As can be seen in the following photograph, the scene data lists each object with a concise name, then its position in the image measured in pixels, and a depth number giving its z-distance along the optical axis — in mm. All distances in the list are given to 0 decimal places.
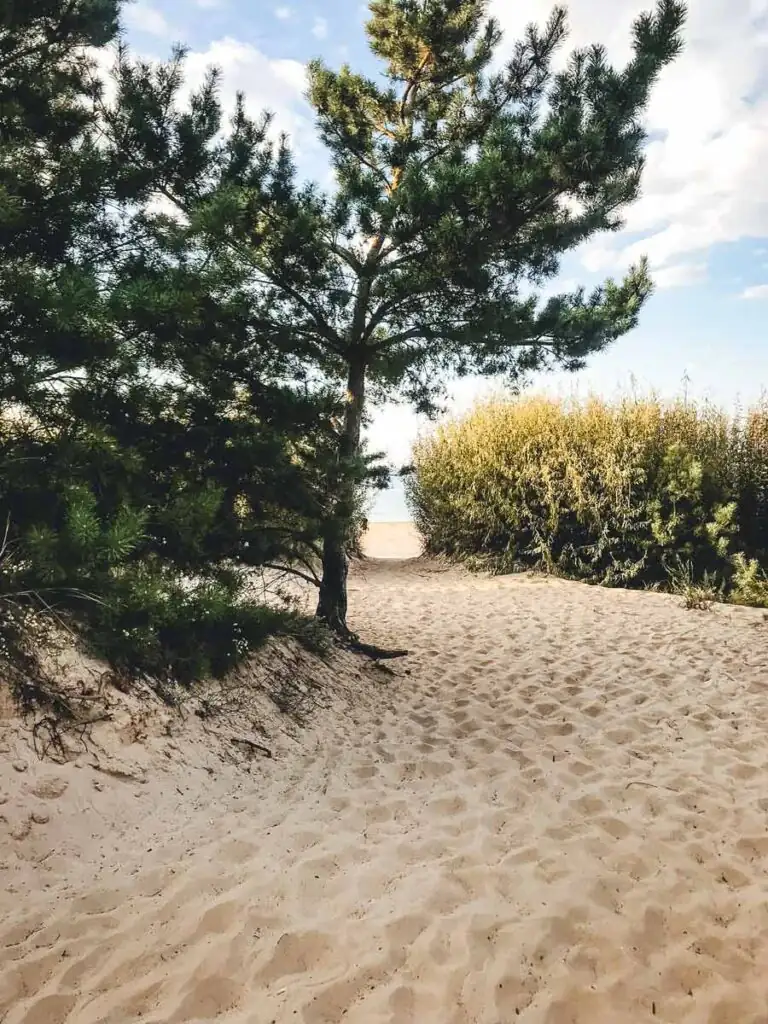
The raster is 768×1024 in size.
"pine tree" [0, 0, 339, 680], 3262
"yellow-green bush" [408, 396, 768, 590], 9008
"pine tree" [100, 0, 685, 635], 4594
